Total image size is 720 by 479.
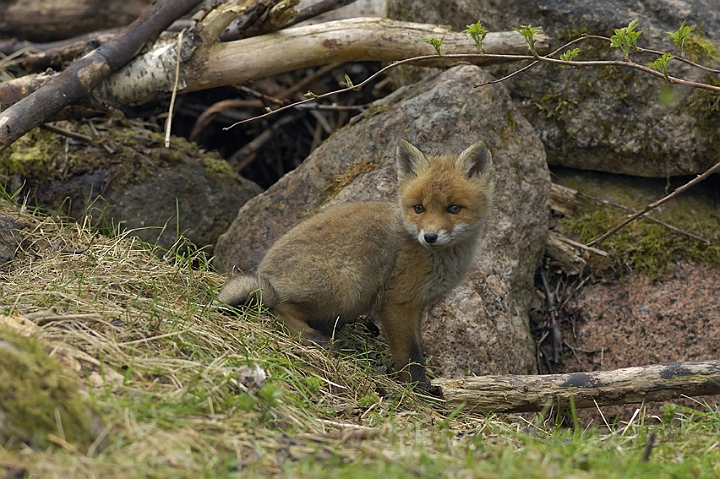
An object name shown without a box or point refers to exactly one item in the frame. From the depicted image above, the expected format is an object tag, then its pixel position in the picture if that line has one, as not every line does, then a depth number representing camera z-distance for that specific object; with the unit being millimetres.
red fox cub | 10367
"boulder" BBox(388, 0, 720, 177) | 13852
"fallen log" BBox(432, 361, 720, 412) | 9070
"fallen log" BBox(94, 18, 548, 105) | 13375
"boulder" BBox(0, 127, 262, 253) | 13891
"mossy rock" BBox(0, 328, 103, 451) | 5941
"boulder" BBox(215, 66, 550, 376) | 12539
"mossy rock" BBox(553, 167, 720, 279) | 13727
